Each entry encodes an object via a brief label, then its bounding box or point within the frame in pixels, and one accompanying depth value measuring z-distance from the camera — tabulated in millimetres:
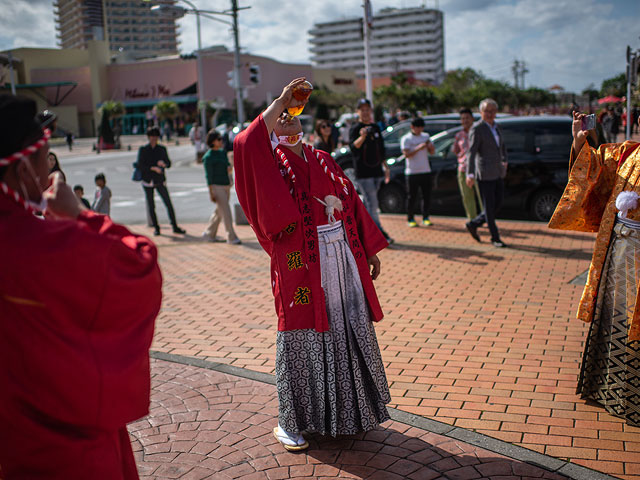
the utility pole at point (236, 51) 17938
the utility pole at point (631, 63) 15235
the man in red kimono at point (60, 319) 1789
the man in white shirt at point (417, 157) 10266
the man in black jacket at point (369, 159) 9133
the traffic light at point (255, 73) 22531
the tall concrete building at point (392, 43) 183625
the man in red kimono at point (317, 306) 3621
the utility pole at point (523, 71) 99125
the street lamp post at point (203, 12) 18391
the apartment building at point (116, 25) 171500
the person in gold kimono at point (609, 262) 3779
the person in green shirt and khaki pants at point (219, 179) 10398
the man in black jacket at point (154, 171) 11609
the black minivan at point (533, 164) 10297
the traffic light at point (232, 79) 21927
